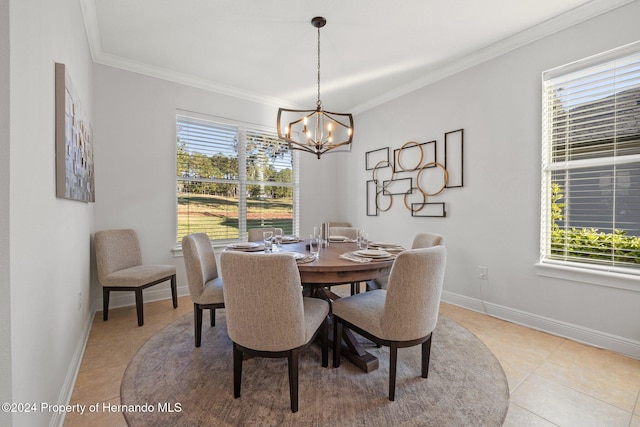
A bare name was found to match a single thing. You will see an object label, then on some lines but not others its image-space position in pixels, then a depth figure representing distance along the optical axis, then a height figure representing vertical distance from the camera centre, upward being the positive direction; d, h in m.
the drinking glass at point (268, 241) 2.16 -0.26
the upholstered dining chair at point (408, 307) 1.55 -0.56
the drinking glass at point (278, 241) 2.54 -0.29
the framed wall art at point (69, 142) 1.56 +0.43
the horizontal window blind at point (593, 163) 2.15 +0.37
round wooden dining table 1.73 -0.41
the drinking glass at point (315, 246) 2.15 -0.32
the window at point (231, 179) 3.60 +0.42
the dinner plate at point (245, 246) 2.30 -0.30
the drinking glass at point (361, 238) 2.44 -0.26
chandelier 2.57 +1.27
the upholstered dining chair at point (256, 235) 3.21 -0.30
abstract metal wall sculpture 3.22 +0.44
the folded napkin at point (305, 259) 1.81 -0.33
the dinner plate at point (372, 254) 1.96 -0.32
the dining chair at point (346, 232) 3.31 -0.28
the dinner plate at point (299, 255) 1.91 -0.32
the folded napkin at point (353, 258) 1.87 -0.33
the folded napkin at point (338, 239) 2.87 -0.31
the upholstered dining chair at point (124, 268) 2.63 -0.60
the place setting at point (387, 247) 2.34 -0.33
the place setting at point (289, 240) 2.80 -0.31
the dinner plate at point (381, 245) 2.48 -0.32
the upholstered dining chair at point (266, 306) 1.42 -0.51
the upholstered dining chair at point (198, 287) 2.14 -0.60
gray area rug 1.47 -1.09
